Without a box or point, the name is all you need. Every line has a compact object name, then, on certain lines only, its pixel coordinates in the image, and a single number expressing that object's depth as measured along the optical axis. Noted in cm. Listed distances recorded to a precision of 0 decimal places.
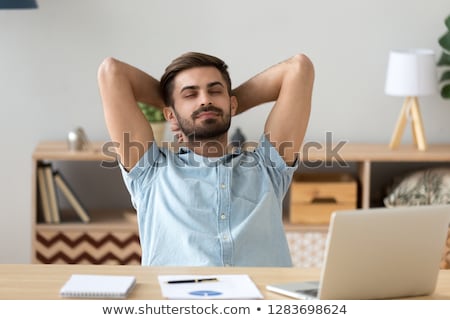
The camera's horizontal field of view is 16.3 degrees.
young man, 387
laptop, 285
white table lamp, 660
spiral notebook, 301
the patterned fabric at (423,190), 663
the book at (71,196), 671
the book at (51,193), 662
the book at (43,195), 662
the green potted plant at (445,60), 684
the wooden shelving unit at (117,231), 662
